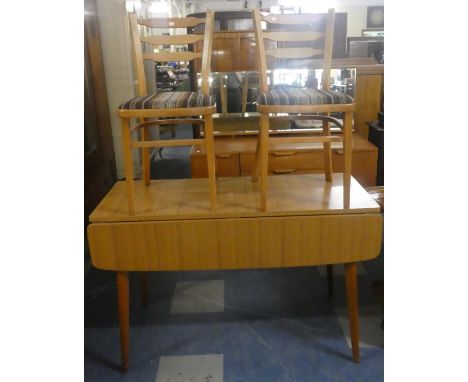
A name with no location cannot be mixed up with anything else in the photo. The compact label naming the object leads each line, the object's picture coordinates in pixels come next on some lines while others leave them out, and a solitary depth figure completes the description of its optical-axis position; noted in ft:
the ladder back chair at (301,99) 4.50
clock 27.33
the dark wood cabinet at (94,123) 9.24
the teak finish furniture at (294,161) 8.91
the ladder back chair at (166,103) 4.51
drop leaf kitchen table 4.68
